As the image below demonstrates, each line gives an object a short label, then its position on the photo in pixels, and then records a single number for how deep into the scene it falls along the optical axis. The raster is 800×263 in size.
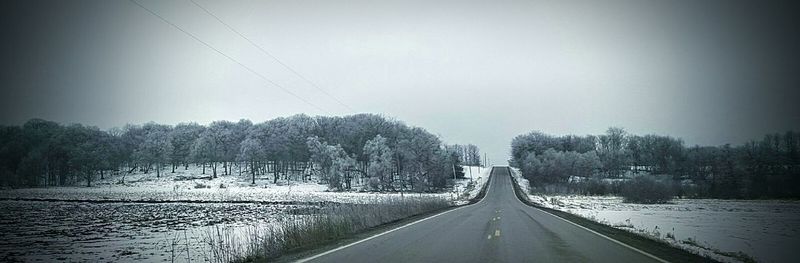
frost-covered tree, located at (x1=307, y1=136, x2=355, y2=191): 86.56
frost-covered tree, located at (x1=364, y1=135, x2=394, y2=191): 85.50
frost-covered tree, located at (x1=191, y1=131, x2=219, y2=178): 112.25
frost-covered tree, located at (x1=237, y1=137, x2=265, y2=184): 102.19
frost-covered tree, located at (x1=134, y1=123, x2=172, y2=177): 110.50
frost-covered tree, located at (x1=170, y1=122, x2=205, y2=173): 120.00
